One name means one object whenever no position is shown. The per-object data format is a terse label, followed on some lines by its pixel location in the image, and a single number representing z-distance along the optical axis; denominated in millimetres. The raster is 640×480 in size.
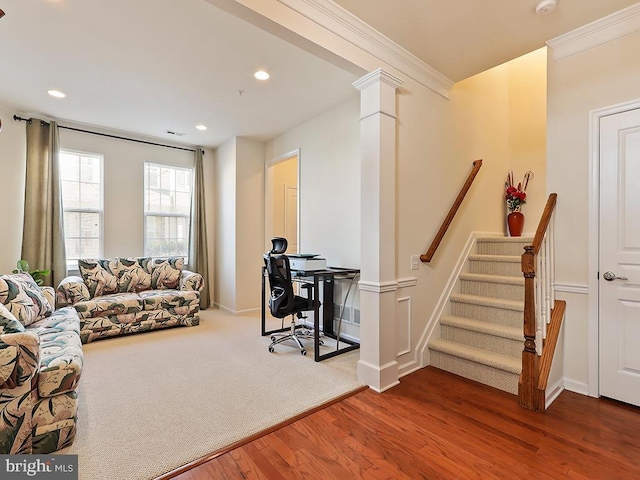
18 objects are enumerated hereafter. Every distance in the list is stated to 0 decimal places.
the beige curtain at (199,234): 5215
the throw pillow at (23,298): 2566
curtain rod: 3943
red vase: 3668
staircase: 2504
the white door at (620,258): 2168
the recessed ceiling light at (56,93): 3404
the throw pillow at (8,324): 1633
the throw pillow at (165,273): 4555
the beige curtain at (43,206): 3932
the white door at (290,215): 5578
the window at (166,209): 5014
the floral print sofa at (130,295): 3703
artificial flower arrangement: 3697
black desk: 3057
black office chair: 3193
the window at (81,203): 4387
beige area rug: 1730
